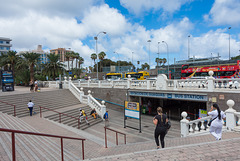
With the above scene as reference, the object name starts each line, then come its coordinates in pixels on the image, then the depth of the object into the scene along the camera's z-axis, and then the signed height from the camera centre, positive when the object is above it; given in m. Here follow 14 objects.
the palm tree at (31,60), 30.45 +4.11
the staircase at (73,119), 12.46 -3.44
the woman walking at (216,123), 5.23 -1.53
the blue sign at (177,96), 11.81 -1.47
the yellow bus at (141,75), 34.98 +0.96
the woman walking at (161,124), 5.22 -1.54
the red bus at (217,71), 23.21 +1.35
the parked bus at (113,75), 38.75 +1.10
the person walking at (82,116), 12.92 -3.05
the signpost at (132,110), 11.91 -2.48
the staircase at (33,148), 4.96 -2.59
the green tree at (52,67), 33.91 +2.84
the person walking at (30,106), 12.44 -2.12
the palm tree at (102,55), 77.40 +12.36
